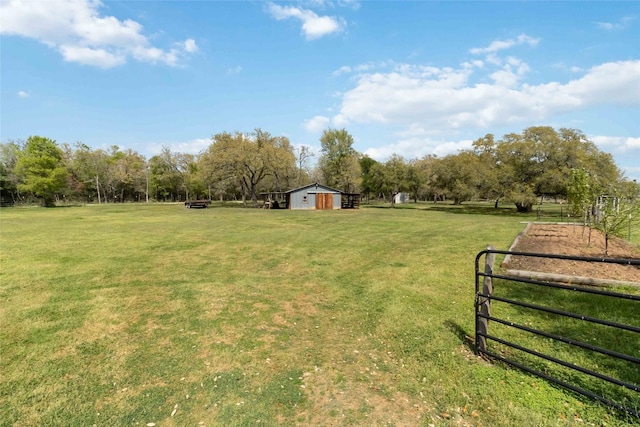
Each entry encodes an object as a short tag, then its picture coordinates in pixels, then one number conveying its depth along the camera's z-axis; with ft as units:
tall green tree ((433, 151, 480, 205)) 119.96
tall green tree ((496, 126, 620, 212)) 95.30
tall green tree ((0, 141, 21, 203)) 169.77
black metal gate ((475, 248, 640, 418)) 10.64
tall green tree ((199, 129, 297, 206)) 135.03
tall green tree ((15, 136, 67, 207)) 142.51
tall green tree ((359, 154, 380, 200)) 169.30
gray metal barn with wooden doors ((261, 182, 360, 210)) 130.31
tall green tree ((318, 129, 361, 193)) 175.94
